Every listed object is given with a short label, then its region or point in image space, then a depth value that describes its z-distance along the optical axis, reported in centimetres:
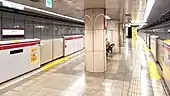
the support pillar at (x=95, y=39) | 668
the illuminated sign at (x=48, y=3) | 458
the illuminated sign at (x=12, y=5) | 566
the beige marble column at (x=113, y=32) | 1374
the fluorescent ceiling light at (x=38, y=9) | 650
